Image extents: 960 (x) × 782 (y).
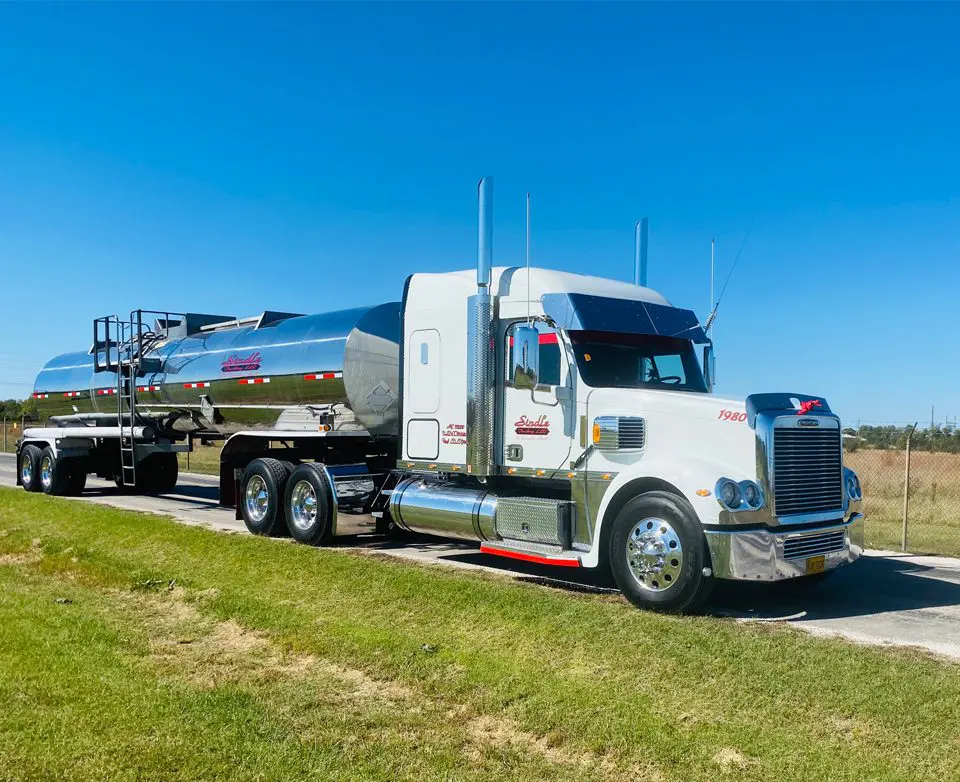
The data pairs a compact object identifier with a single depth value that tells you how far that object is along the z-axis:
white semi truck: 7.80
